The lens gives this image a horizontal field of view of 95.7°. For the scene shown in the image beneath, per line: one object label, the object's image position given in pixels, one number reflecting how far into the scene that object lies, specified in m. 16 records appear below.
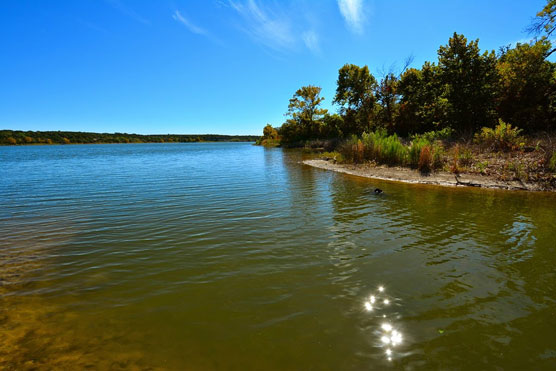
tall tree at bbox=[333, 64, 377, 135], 42.09
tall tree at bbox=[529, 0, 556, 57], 17.62
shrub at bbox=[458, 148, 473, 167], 16.98
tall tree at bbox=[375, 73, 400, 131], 36.07
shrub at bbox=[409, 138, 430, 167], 18.44
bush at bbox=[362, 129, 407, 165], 19.88
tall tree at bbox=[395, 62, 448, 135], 27.31
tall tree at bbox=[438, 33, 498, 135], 22.62
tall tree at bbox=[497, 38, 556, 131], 19.70
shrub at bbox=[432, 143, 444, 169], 17.61
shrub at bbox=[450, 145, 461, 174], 16.36
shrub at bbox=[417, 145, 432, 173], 17.55
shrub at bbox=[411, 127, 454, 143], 22.59
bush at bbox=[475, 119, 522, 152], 16.75
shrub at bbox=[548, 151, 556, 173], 13.50
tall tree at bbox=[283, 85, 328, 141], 62.25
